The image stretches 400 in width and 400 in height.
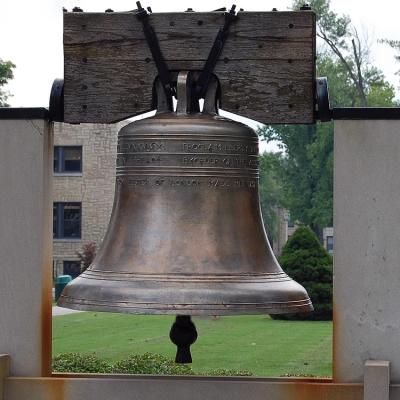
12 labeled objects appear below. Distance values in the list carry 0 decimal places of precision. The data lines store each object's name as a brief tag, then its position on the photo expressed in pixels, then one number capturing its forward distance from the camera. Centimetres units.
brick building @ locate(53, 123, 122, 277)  4747
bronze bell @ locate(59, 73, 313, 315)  485
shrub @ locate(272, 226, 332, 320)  2433
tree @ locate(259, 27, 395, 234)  5359
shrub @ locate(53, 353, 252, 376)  1054
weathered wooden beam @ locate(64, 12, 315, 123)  562
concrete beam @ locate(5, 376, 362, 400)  578
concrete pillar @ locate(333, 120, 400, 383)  582
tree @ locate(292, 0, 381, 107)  5209
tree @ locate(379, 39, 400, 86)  4625
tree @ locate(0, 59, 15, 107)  3444
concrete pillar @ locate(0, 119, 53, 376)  598
